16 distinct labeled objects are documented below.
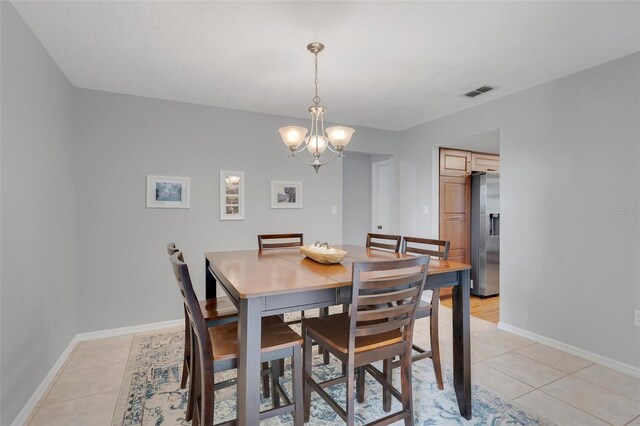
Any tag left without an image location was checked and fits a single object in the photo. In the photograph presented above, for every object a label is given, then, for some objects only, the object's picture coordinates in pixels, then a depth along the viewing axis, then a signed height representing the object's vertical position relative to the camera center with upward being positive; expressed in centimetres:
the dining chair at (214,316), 178 -56
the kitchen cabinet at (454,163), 426 +71
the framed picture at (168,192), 328 +24
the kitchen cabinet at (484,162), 461 +77
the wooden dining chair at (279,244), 280 -25
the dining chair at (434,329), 212 -75
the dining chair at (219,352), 136 -61
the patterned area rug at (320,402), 184 -116
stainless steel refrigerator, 434 -25
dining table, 133 -36
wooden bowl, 193 -25
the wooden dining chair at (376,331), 143 -60
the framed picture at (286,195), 386 +25
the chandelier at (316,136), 221 +55
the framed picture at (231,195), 359 +23
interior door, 482 +29
